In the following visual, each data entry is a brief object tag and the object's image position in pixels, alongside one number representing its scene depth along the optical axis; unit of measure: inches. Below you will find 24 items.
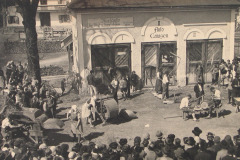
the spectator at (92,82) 775.7
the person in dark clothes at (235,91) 670.5
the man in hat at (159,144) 377.8
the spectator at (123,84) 754.8
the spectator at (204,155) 342.3
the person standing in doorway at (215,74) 825.4
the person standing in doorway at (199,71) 771.9
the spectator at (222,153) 358.6
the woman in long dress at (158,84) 767.7
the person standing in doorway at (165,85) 735.1
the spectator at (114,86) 708.5
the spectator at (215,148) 366.6
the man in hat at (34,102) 634.8
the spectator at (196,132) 428.7
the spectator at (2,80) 876.6
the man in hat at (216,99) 629.9
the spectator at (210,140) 402.6
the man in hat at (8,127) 496.1
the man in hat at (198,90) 677.8
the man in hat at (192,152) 361.1
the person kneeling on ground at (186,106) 610.2
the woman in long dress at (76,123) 526.6
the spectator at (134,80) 804.6
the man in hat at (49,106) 621.0
